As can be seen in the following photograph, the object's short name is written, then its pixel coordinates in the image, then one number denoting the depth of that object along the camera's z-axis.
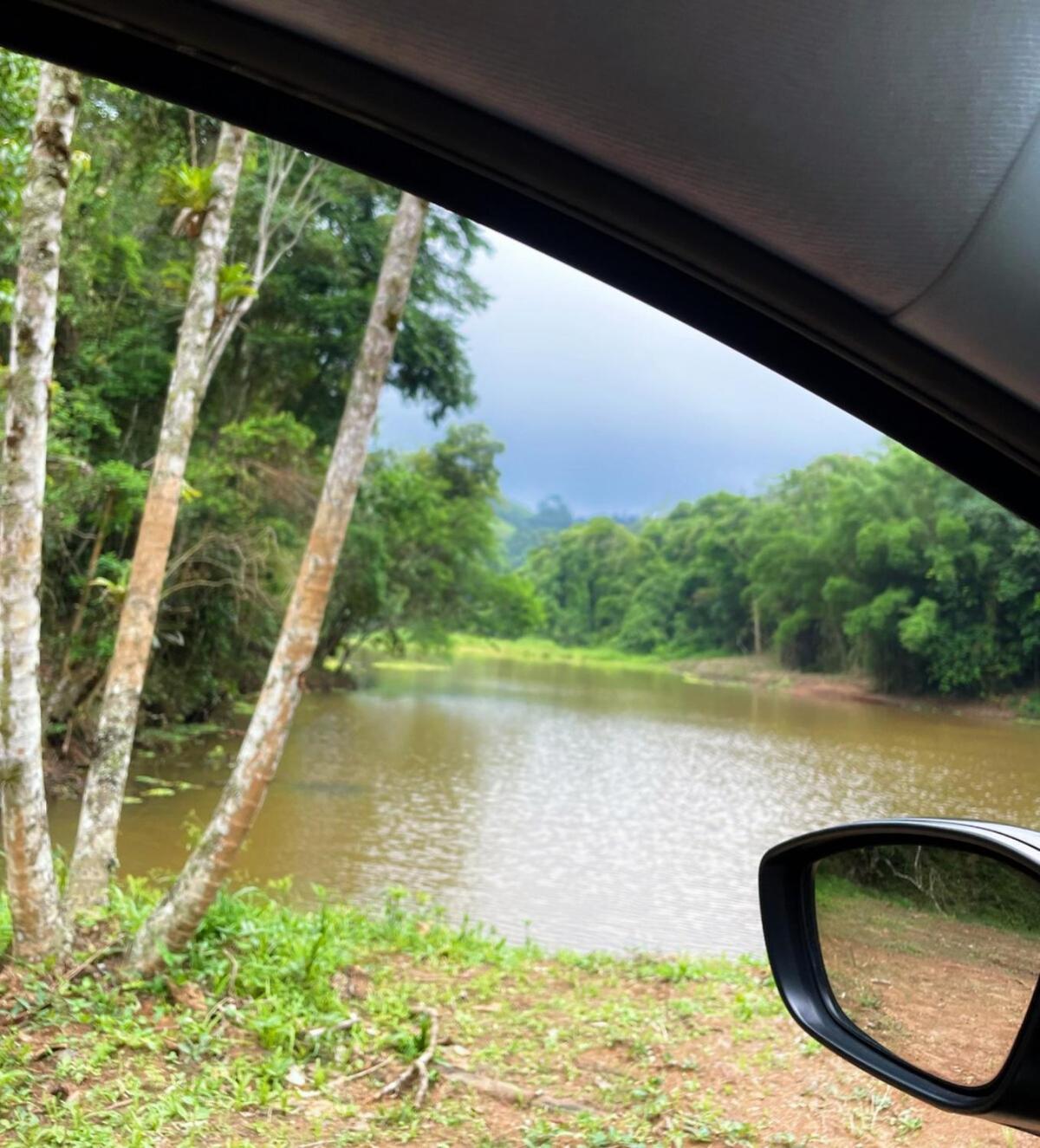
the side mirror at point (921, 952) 0.59
